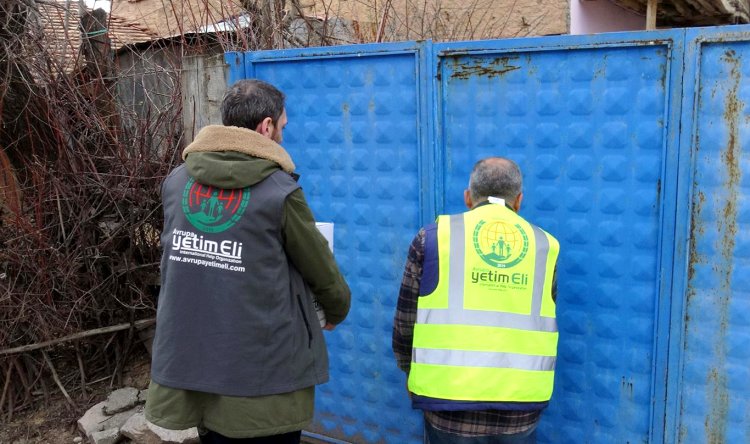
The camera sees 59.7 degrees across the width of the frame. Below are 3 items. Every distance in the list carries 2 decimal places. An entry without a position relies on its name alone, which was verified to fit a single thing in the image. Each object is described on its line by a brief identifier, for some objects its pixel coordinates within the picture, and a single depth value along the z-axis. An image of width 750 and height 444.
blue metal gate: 2.56
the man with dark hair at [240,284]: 2.12
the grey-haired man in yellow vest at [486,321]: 2.20
